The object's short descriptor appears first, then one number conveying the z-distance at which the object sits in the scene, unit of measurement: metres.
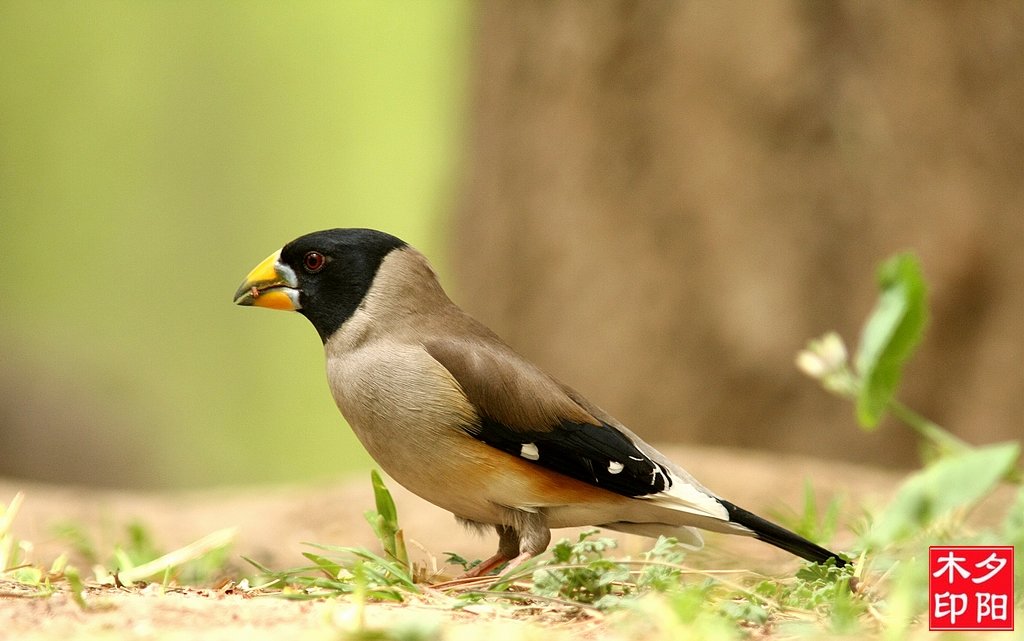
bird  6.49
